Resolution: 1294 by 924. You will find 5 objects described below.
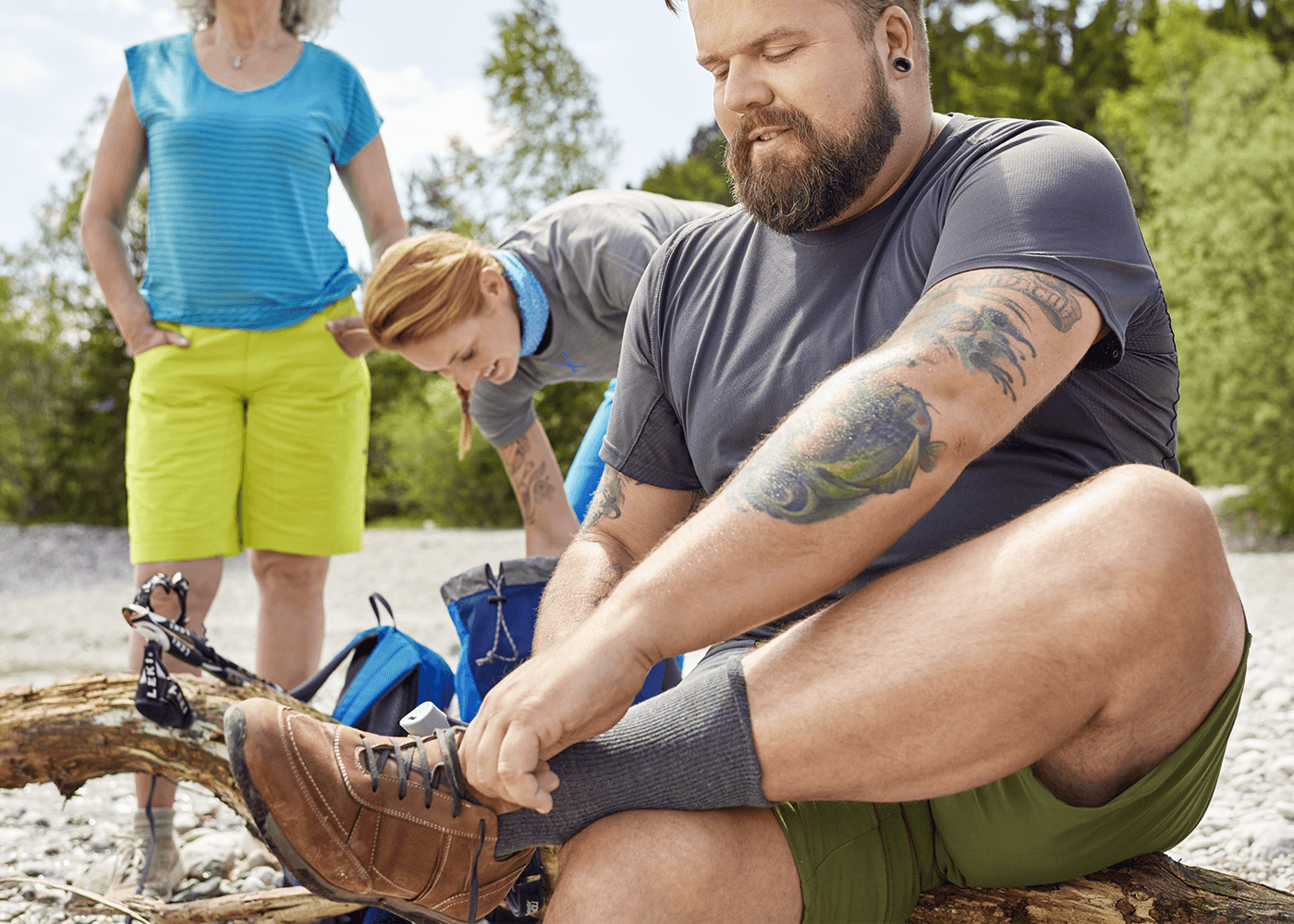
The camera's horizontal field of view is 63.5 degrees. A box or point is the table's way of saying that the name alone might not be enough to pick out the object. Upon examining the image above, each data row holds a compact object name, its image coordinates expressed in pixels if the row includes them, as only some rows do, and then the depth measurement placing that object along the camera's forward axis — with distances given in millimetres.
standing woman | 2980
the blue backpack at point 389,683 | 2414
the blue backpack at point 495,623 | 2588
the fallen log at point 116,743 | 2168
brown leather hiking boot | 1445
